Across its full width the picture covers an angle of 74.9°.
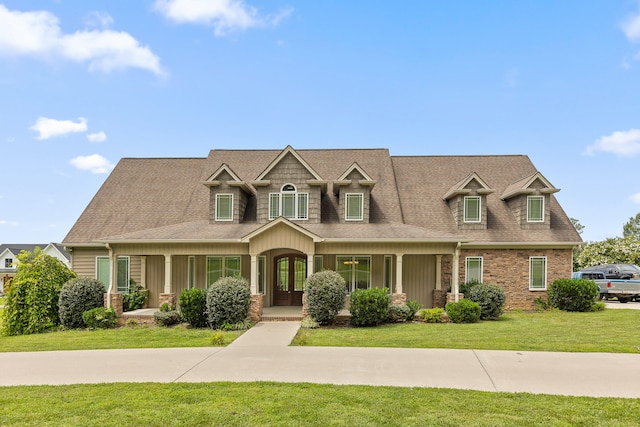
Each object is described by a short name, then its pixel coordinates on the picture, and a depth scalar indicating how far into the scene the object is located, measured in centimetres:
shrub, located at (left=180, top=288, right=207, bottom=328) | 1403
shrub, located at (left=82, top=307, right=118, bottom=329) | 1425
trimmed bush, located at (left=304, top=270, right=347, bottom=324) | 1376
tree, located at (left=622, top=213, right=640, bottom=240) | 6028
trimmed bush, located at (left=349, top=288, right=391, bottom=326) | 1369
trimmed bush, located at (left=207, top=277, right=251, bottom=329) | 1363
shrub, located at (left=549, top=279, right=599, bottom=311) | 1708
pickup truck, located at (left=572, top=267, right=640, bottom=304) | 2248
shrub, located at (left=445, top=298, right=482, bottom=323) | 1448
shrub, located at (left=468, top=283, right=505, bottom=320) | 1520
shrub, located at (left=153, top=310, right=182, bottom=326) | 1439
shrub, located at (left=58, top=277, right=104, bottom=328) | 1458
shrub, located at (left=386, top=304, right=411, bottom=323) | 1453
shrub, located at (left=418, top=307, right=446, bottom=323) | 1474
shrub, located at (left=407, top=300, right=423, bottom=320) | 1491
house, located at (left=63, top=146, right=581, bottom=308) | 1691
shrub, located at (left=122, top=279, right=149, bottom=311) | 1733
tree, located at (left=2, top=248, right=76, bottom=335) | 1438
